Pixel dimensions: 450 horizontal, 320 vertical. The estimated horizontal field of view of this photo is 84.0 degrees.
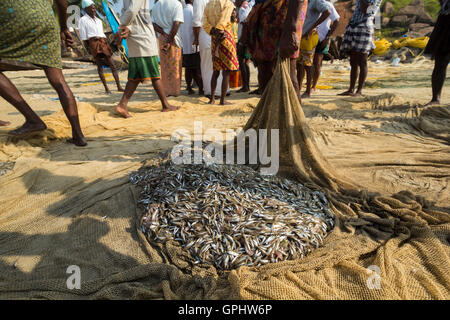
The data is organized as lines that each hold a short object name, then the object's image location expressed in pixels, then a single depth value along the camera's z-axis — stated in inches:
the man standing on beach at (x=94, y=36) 271.4
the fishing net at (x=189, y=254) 64.2
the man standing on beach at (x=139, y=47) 187.2
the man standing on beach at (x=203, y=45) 250.7
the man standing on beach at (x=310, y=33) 220.2
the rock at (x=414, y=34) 766.7
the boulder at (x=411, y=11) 923.7
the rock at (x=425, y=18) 889.6
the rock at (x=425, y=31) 765.9
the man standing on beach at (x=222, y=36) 210.4
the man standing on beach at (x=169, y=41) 233.6
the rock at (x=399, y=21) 924.0
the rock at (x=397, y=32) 863.3
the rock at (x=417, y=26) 855.7
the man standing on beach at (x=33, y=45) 116.3
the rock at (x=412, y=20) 914.7
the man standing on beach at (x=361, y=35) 229.1
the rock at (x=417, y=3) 938.3
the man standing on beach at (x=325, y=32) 247.3
